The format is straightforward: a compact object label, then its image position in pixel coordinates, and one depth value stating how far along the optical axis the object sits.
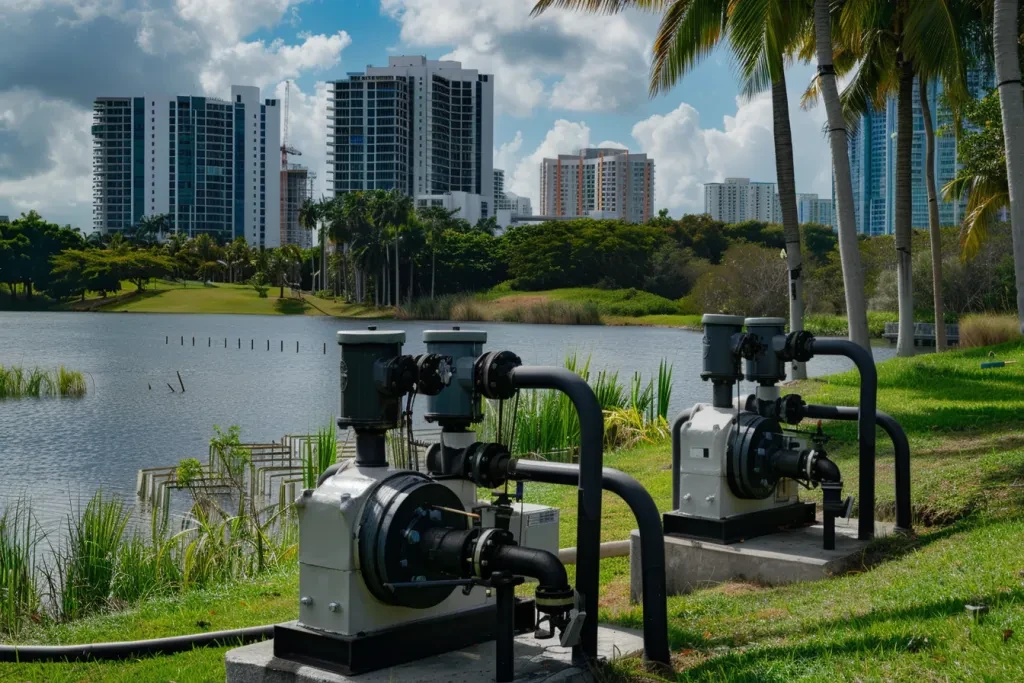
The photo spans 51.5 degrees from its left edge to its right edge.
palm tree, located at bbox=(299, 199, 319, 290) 94.06
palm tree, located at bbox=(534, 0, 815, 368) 14.91
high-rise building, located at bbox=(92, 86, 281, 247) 191.62
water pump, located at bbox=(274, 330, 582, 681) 4.10
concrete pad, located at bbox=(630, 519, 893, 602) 6.49
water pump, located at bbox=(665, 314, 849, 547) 6.76
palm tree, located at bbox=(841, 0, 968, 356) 17.45
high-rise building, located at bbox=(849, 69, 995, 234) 146.31
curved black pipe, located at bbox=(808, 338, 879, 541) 6.94
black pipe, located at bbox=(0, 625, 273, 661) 5.68
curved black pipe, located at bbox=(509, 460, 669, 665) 4.44
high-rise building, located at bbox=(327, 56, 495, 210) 159.50
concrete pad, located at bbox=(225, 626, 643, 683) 4.22
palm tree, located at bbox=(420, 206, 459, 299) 93.69
